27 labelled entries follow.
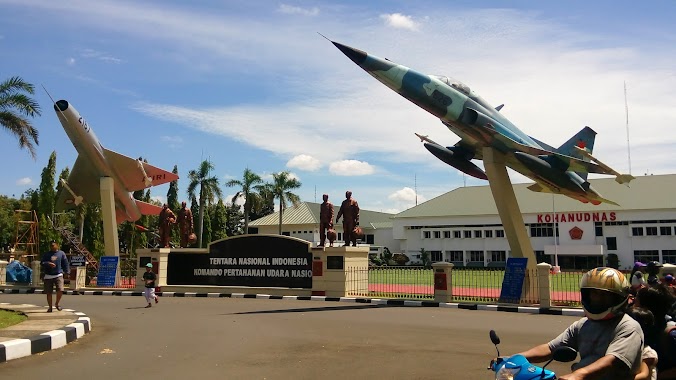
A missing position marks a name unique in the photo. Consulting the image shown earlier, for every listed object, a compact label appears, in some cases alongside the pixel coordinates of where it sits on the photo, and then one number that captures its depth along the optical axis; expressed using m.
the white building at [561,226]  47.69
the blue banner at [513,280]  17.23
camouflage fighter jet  18.23
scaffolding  37.78
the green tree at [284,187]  54.62
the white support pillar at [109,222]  26.67
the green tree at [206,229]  46.72
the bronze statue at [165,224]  25.08
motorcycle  3.17
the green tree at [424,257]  55.97
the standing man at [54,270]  12.86
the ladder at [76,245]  34.36
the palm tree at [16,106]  17.20
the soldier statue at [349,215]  20.41
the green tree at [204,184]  50.50
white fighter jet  26.36
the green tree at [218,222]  47.59
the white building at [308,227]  65.81
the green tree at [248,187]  53.78
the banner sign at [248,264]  21.73
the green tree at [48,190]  41.45
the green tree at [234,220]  73.44
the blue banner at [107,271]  24.98
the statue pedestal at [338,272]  20.59
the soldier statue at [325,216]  20.91
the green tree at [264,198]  54.19
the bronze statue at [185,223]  24.81
